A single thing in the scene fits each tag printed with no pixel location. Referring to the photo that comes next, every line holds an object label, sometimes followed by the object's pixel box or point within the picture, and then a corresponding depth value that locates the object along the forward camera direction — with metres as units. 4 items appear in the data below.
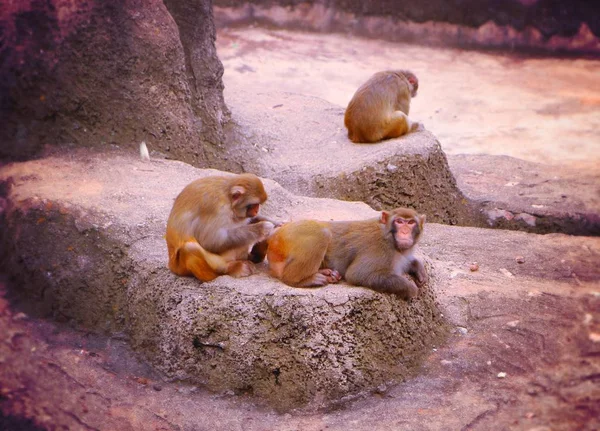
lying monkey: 10.97
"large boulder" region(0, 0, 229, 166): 14.55
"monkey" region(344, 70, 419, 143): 18.92
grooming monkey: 10.86
